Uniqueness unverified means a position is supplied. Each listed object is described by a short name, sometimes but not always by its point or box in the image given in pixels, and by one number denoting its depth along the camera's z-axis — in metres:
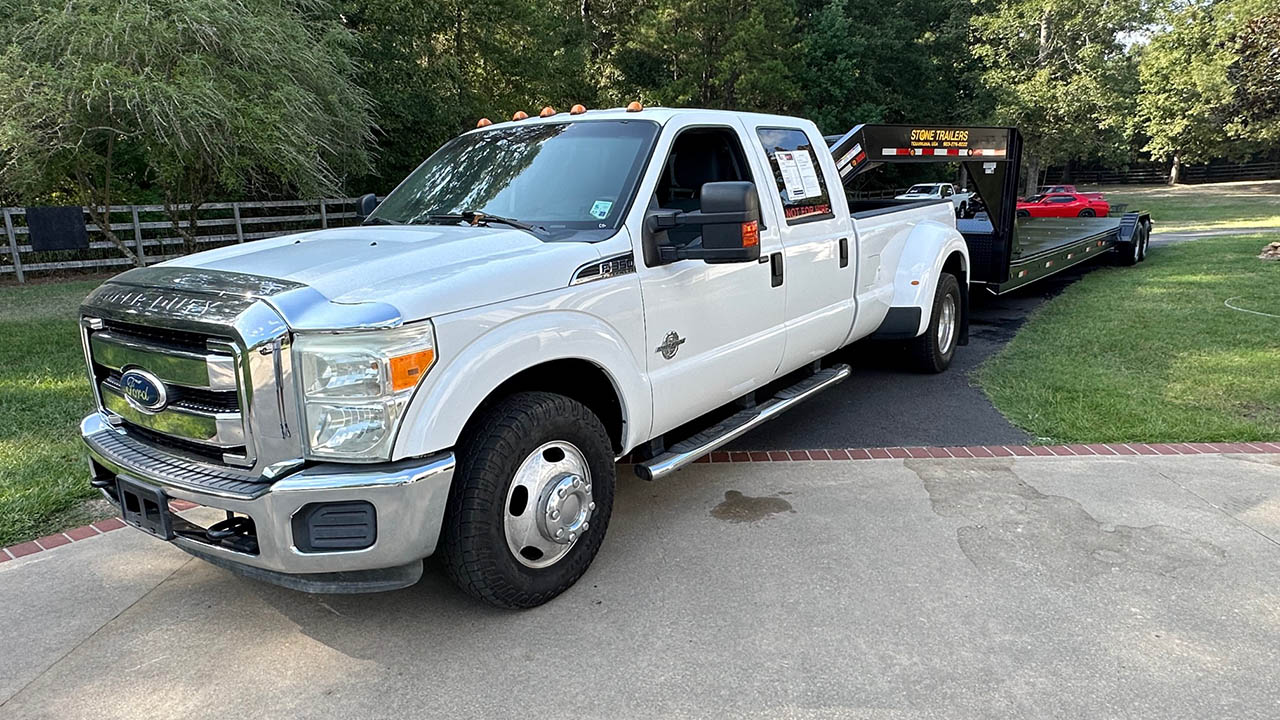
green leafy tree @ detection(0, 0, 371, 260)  8.52
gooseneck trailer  7.83
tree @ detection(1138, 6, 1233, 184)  27.52
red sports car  27.33
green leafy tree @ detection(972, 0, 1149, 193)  32.25
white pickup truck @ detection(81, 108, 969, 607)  2.80
